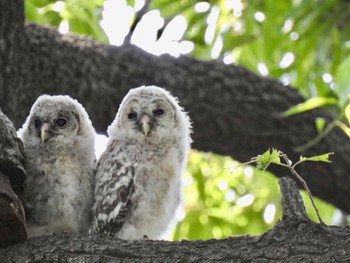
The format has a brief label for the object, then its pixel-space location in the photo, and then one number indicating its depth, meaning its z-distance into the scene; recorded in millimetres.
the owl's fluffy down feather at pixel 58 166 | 6633
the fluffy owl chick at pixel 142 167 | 6883
